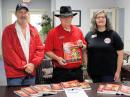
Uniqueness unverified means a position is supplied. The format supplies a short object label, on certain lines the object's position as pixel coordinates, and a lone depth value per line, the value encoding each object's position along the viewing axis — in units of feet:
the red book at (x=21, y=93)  5.44
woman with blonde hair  7.70
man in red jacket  7.10
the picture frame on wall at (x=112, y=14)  16.54
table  5.51
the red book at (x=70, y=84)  6.05
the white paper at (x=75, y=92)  5.52
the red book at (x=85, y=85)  5.99
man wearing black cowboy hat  7.28
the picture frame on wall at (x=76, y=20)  17.70
